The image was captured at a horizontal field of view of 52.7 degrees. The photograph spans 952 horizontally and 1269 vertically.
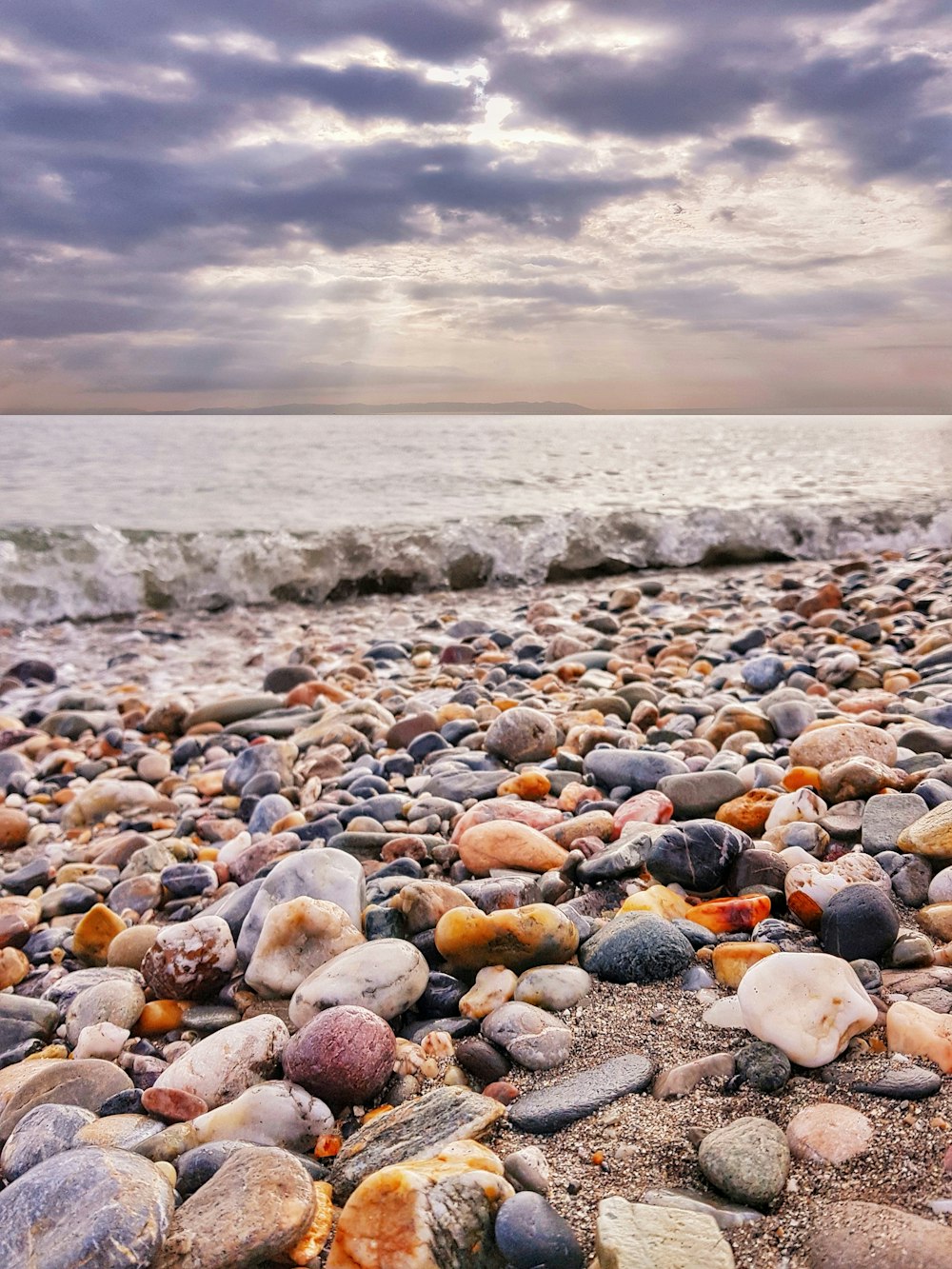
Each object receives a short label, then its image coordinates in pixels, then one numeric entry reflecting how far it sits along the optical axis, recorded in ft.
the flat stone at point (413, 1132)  1.13
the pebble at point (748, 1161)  1.03
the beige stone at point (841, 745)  2.14
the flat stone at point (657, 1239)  0.94
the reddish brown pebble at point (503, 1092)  1.25
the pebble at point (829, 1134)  1.07
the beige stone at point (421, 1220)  0.97
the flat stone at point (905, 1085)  1.13
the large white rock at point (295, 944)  1.59
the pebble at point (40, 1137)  1.26
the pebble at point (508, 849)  1.86
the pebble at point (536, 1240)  0.97
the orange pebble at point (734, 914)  1.57
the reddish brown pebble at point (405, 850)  2.02
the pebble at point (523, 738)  2.62
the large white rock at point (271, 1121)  1.25
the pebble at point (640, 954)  1.47
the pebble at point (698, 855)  1.71
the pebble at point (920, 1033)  1.18
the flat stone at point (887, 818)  1.74
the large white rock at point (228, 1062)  1.37
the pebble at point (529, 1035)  1.32
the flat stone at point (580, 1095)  1.18
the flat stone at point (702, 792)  2.04
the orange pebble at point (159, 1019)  1.64
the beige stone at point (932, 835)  1.63
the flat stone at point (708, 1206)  1.00
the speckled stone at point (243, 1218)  1.00
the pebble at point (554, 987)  1.43
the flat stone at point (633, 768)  2.23
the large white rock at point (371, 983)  1.43
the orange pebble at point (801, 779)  2.03
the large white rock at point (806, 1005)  1.21
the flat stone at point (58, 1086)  1.38
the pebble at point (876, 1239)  0.91
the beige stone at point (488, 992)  1.44
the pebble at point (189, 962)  1.65
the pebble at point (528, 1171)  1.07
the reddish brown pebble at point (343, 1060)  1.30
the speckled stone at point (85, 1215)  0.98
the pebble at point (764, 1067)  1.19
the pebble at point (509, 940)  1.50
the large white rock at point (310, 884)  1.70
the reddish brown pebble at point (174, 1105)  1.33
